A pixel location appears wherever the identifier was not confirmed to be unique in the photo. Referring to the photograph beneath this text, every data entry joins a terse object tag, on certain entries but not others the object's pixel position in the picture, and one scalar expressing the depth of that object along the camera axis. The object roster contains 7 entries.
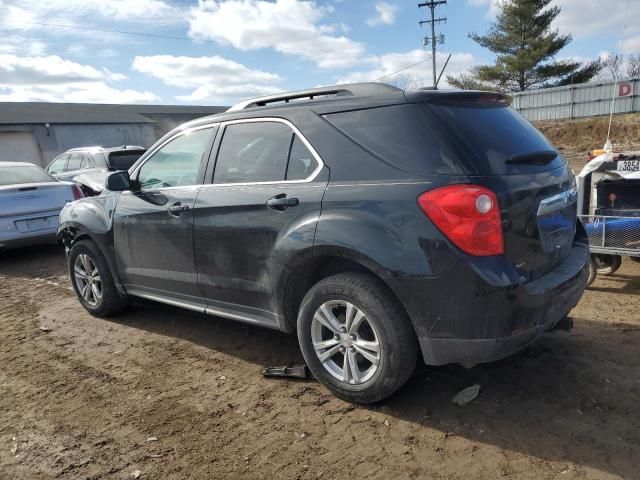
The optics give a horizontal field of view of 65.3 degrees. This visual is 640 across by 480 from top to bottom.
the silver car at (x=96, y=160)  11.19
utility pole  36.97
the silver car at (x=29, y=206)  7.38
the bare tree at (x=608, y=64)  35.95
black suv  2.56
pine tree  34.84
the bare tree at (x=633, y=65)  46.06
